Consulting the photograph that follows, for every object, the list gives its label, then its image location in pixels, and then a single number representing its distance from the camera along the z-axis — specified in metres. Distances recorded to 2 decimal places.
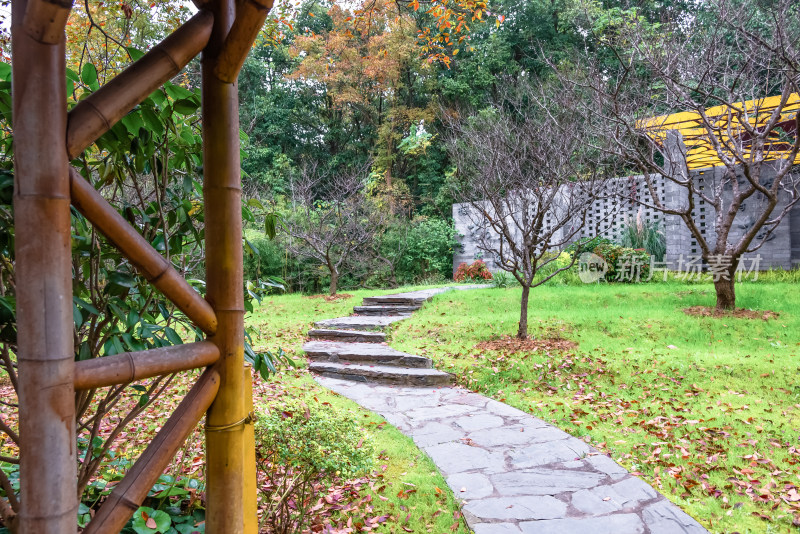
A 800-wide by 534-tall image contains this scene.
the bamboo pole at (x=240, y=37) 0.93
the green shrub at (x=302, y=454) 2.05
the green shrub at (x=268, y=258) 12.27
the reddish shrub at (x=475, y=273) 12.38
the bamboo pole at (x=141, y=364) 0.79
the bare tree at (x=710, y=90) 5.79
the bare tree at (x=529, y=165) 6.05
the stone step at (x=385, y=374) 5.10
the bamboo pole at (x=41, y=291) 0.69
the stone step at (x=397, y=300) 8.63
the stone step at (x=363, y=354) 5.53
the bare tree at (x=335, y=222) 11.16
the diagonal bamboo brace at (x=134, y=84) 0.77
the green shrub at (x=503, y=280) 10.29
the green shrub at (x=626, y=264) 9.77
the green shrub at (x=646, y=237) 10.46
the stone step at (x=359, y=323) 7.25
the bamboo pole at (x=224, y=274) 1.02
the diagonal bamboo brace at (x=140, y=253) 0.79
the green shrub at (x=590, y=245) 10.41
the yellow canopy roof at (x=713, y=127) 6.56
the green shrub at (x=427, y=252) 13.62
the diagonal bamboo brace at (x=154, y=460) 0.83
